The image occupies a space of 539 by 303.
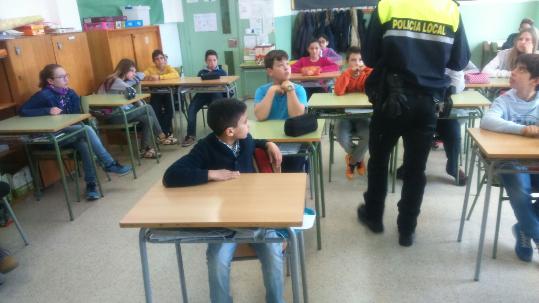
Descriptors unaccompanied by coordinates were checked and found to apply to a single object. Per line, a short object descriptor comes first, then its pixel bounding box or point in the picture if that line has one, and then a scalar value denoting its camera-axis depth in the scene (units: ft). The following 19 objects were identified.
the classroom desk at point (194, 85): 15.62
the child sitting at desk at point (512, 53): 12.62
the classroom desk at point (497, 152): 6.38
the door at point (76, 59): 13.47
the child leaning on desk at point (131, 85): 14.28
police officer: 6.88
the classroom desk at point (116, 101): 12.67
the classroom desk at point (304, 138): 7.85
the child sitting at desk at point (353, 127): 11.22
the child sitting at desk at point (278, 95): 9.12
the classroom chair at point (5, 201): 8.58
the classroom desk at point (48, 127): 9.94
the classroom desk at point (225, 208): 4.70
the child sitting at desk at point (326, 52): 17.72
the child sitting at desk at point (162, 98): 17.04
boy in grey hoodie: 7.26
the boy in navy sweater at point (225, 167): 5.78
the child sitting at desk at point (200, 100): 16.62
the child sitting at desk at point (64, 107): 11.46
